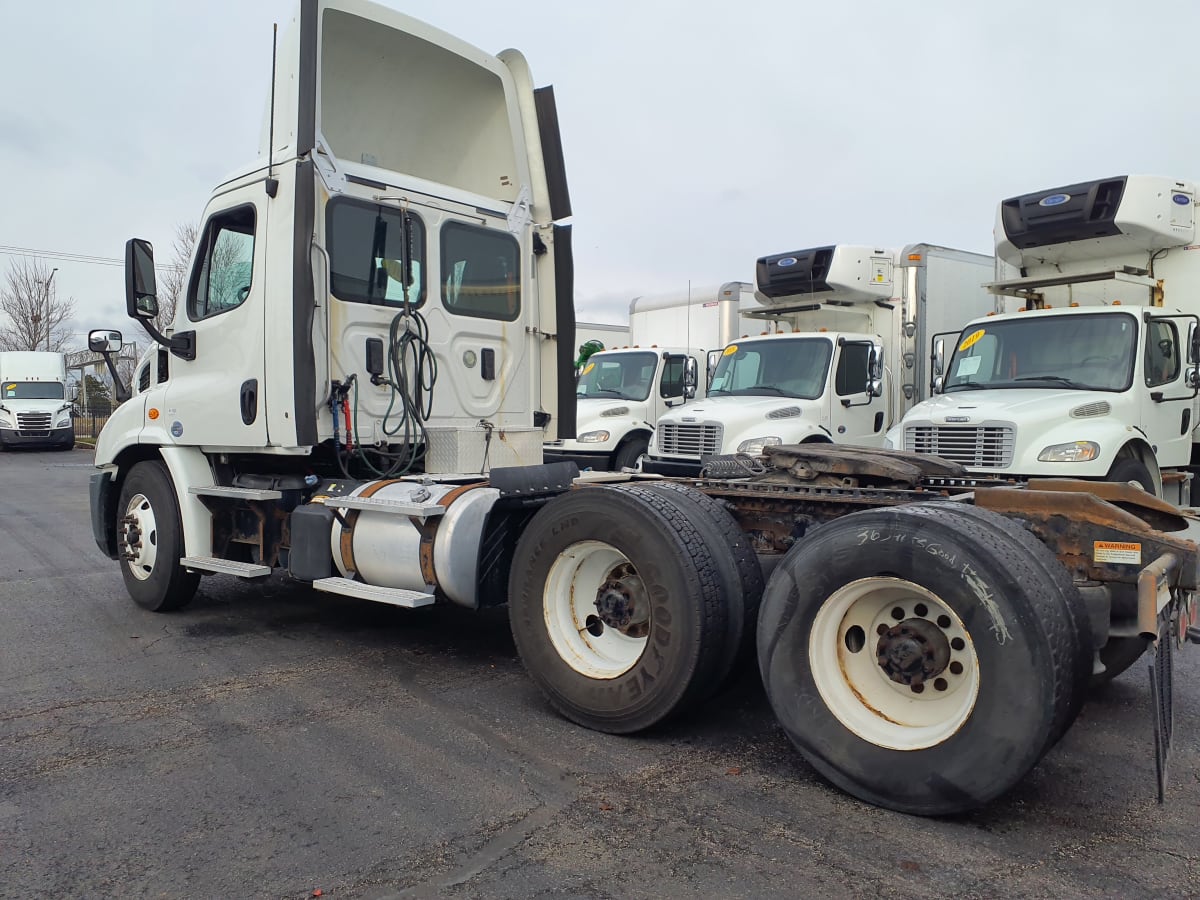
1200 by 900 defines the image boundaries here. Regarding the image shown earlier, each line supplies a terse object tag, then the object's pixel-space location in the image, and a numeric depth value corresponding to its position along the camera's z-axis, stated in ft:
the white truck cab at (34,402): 93.35
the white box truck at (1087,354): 24.81
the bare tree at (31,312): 133.59
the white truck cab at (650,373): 44.19
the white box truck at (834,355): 36.06
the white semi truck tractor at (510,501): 10.89
